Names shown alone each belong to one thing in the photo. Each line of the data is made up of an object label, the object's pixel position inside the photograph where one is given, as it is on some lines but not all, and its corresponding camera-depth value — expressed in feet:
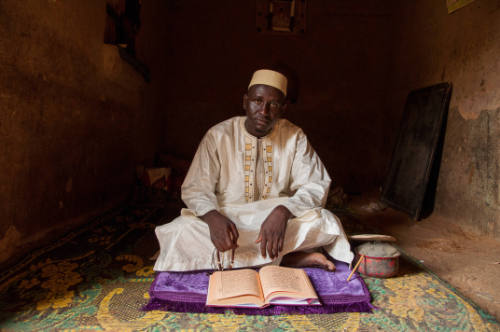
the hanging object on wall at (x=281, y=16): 17.38
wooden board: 11.46
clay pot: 6.28
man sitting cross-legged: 6.07
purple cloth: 5.08
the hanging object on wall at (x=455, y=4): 11.04
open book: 4.91
